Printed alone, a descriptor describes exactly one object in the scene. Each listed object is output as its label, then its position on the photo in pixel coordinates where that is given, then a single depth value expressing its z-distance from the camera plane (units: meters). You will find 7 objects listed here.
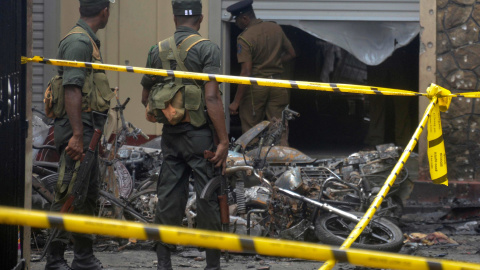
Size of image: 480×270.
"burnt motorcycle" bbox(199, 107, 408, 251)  14.01
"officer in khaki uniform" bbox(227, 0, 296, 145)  19.30
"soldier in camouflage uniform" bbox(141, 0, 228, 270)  11.06
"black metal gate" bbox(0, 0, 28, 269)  8.89
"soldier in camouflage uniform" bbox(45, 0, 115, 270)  11.13
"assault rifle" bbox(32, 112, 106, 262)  11.34
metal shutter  20.16
